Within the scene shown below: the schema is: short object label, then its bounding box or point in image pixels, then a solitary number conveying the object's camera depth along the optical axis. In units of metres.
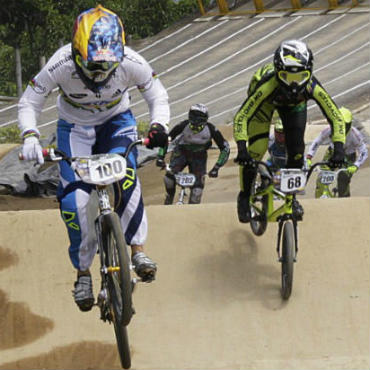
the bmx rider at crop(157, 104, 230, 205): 25.80
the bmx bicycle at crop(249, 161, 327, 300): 16.23
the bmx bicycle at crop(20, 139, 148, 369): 12.27
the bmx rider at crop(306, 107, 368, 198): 23.67
